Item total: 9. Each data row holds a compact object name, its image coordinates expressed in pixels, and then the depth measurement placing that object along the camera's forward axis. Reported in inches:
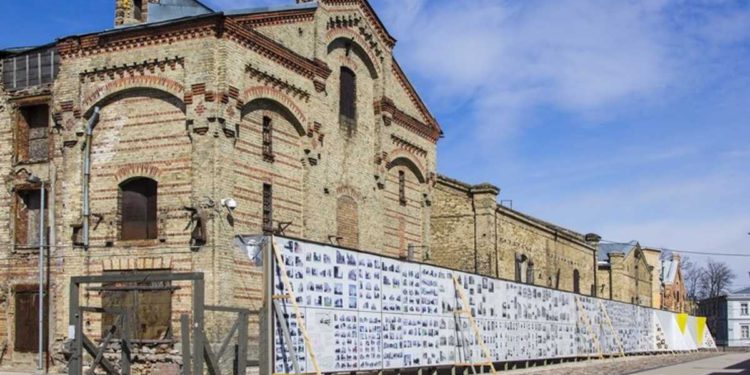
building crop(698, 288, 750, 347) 4781.0
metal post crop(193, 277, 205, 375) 654.5
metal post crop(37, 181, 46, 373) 1020.5
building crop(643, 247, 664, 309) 3011.8
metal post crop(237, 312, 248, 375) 714.8
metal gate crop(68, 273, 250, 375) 664.4
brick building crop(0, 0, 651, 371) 963.3
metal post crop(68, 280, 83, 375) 704.4
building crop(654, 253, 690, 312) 3425.2
